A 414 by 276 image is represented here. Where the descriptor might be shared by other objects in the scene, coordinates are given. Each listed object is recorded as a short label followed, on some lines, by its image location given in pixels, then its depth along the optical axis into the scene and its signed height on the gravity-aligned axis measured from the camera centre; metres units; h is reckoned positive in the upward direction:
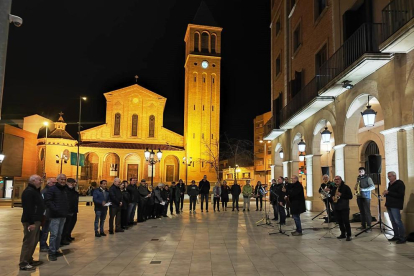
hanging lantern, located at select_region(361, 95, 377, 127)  10.70 +1.80
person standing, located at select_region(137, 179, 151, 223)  14.72 -1.03
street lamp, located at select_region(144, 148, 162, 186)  21.60 +1.13
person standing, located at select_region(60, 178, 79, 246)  9.67 -1.08
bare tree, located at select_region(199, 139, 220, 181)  51.44 +3.73
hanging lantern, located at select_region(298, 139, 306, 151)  18.05 +1.49
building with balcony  9.66 +3.27
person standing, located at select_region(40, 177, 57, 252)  8.62 -1.54
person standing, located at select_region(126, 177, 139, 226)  13.27 -0.92
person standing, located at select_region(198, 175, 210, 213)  19.59 -0.74
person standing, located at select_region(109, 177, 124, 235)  11.40 -0.86
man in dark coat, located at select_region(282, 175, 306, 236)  10.69 -0.81
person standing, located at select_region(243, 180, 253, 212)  19.52 -0.96
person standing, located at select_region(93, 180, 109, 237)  10.81 -0.97
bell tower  51.91 +11.90
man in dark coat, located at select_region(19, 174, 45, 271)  6.80 -0.91
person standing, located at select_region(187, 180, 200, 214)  19.25 -0.92
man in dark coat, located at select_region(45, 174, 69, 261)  7.72 -0.88
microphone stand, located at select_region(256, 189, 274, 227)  13.36 -1.84
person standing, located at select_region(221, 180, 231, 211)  20.88 -1.13
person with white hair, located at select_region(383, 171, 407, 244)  8.93 -0.70
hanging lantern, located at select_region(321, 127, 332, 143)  14.59 +1.66
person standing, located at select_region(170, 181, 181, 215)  18.65 -1.12
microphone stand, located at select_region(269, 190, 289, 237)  11.07 -1.80
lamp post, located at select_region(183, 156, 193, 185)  49.99 +1.59
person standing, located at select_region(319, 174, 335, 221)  10.85 -0.40
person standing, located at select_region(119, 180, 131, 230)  12.36 -1.24
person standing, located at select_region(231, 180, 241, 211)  20.12 -0.95
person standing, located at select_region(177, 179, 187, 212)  18.99 -0.77
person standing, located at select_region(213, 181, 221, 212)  20.21 -1.07
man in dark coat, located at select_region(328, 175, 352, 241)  9.92 -0.80
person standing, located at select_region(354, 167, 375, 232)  11.09 -0.69
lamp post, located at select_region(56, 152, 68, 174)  44.17 +1.77
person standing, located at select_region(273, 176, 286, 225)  12.32 -0.88
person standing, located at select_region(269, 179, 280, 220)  14.11 -1.05
